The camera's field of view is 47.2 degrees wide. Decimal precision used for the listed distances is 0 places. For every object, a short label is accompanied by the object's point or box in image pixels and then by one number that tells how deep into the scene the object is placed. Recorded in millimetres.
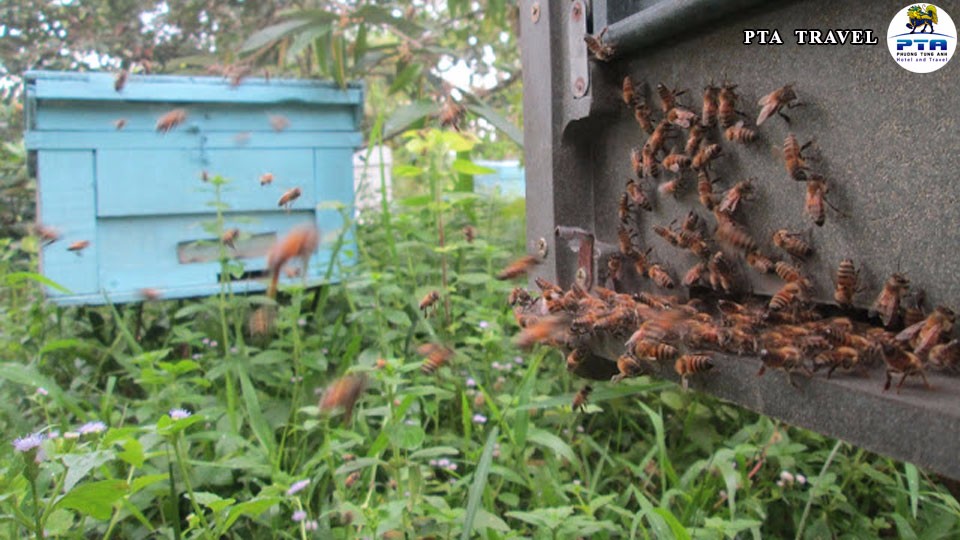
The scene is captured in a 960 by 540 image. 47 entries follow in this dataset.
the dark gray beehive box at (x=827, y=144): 288
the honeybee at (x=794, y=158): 330
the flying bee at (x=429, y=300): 642
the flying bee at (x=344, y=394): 550
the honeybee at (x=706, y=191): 371
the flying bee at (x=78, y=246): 811
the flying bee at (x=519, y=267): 461
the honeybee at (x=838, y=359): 300
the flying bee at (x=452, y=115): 711
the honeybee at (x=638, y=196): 409
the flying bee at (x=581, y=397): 498
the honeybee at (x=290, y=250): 766
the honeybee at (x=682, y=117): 370
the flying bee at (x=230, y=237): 776
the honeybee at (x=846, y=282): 320
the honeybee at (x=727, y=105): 355
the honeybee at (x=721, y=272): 371
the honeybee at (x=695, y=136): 372
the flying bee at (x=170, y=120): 848
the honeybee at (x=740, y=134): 354
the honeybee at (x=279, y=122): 913
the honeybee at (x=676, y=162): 381
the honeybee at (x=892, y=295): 305
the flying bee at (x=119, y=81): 836
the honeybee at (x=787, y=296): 338
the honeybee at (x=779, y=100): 334
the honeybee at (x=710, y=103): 362
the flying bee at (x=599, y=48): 389
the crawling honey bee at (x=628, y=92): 398
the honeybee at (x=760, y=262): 352
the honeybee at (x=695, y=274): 385
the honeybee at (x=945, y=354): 285
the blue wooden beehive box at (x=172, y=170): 826
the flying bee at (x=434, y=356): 566
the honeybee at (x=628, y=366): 366
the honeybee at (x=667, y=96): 382
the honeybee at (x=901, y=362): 283
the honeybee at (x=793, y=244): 338
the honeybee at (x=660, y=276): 402
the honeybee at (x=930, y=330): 288
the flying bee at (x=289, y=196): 816
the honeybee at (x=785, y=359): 300
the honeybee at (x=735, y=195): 359
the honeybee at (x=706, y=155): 369
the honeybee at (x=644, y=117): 393
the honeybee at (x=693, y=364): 329
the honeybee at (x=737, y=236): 361
